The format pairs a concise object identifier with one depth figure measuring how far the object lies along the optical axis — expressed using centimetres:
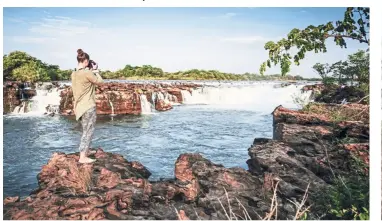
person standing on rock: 329
